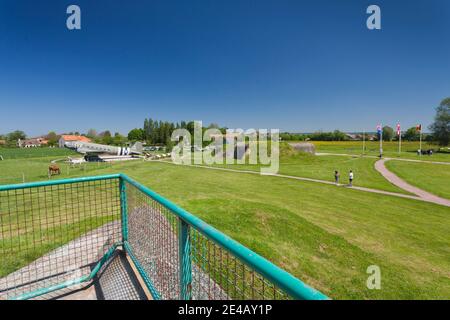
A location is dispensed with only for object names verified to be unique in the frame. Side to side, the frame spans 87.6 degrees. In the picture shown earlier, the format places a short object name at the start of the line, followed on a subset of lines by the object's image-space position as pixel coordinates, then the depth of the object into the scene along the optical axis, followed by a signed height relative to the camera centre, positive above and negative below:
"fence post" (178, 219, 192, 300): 2.23 -1.10
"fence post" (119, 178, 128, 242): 4.29 -1.13
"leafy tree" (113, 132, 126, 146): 84.59 +2.68
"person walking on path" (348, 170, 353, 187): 19.03 -3.04
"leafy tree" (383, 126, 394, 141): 95.12 +4.41
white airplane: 44.69 -0.43
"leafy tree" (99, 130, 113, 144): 87.25 +2.63
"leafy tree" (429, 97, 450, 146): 62.12 +5.10
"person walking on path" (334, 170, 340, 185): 20.04 -2.88
